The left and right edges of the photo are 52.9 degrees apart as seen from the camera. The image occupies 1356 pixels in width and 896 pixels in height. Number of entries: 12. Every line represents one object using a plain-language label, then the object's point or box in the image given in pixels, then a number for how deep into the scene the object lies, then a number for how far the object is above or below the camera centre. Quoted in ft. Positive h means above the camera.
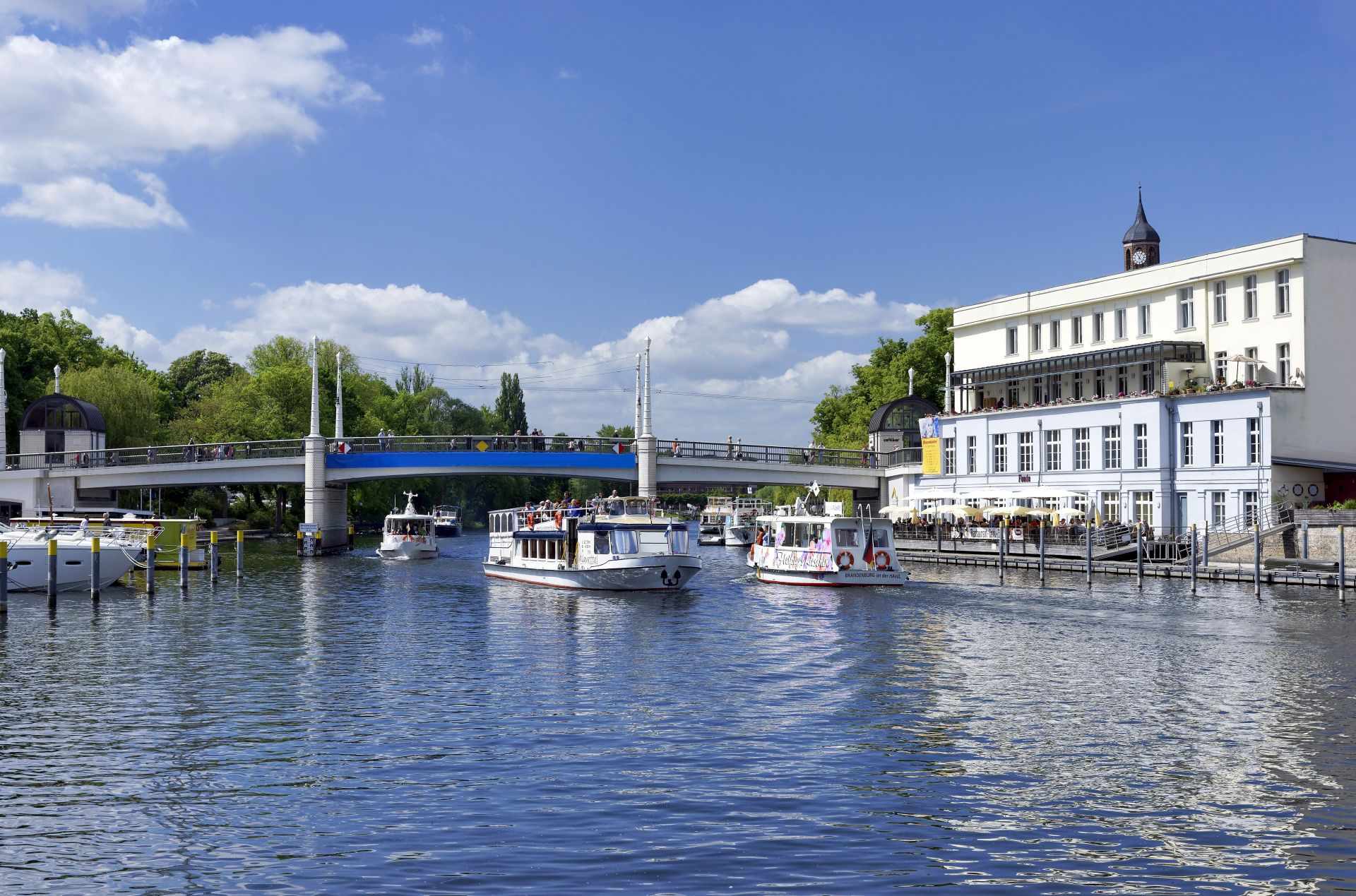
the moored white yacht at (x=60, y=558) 191.52 -9.37
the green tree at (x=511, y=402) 599.57 +38.76
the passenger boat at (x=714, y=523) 466.29 -12.55
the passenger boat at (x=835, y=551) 205.57 -9.46
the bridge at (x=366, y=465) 315.99 +5.99
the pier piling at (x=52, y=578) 166.50 -10.59
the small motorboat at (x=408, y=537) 310.04 -10.87
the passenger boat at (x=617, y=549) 198.39 -8.96
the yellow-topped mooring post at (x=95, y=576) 177.64 -11.03
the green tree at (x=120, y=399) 362.94 +25.03
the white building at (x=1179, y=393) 241.76 +18.48
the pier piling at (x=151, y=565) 189.88 -10.39
